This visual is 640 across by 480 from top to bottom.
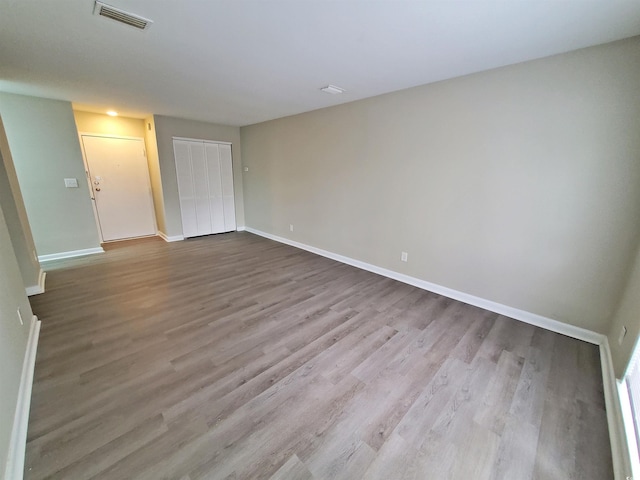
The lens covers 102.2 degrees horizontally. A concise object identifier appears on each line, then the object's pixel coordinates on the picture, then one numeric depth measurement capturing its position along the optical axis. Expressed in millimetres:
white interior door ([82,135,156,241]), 4926
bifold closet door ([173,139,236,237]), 5363
